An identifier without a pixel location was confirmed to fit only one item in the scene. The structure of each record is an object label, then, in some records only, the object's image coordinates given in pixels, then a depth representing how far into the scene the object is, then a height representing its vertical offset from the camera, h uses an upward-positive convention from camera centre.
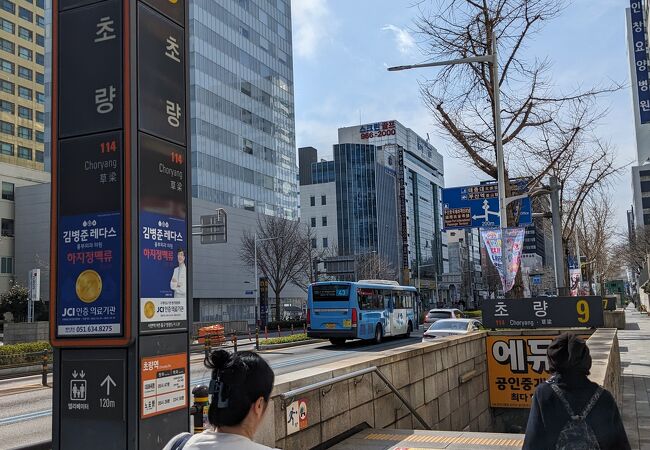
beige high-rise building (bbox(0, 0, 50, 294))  75.88 +26.22
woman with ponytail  2.17 -0.44
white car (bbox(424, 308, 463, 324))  34.88 -2.14
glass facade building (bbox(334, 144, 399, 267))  110.88 +14.46
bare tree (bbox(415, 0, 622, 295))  17.77 +5.81
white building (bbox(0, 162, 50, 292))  59.66 +6.49
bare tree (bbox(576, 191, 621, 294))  42.62 +2.84
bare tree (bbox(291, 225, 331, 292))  61.03 +1.21
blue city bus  27.98 -1.43
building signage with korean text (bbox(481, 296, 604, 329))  16.64 -1.06
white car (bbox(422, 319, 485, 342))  22.97 -1.96
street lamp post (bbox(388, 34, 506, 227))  16.42 +4.69
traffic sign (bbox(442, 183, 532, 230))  18.84 +2.13
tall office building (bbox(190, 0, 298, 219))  68.44 +22.04
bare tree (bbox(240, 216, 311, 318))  57.84 +2.85
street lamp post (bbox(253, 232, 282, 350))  54.35 -1.01
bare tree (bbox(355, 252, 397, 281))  82.31 +1.44
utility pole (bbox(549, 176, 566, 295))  16.78 +1.47
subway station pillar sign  4.78 +0.44
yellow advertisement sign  16.19 -2.50
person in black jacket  3.69 -0.78
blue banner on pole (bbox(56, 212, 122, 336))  4.80 +0.10
